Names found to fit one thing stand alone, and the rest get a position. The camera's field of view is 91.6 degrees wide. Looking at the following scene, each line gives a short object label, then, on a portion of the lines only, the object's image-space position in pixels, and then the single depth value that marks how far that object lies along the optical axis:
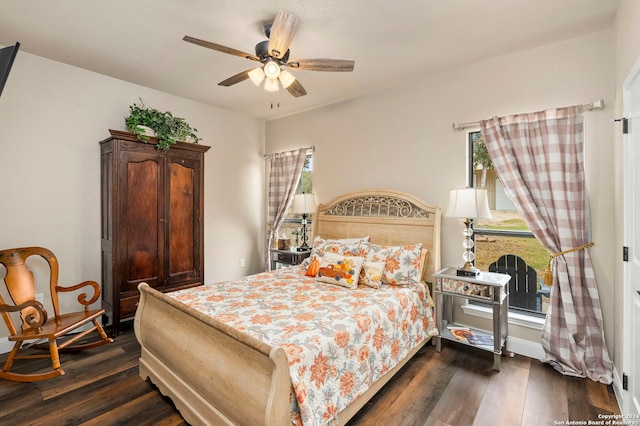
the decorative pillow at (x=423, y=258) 3.08
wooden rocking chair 2.51
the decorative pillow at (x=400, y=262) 2.97
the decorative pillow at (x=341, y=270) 2.94
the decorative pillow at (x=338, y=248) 3.34
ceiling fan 2.09
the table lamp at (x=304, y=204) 4.26
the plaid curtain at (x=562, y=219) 2.50
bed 1.54
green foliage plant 3.43
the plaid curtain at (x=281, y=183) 4.75
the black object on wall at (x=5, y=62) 1.52
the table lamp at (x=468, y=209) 2.81
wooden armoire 3.28
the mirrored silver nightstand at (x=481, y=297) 2.62
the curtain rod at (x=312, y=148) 4.59
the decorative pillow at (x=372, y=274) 2.94
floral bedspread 1.70
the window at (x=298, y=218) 4.74
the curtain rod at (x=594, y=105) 2.52
